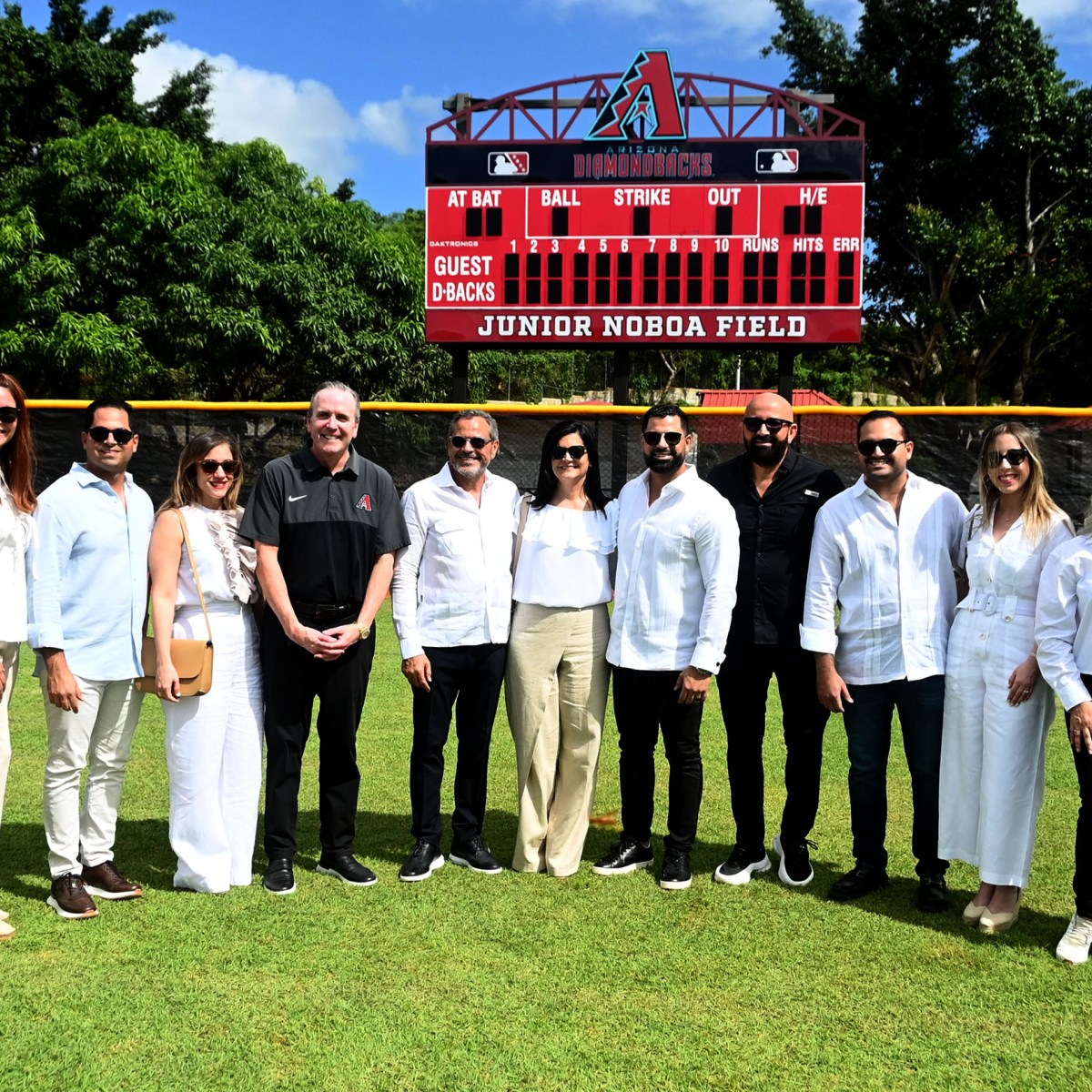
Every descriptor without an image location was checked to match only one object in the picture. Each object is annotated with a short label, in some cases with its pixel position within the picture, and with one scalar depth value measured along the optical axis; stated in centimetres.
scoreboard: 1209
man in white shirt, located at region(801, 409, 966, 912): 392
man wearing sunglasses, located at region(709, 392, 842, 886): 411
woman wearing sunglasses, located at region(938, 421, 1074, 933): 368
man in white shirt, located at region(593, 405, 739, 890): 403
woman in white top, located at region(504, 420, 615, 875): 423
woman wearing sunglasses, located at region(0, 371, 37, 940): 355
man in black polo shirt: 398
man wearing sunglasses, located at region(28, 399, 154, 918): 368
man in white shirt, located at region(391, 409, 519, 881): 421
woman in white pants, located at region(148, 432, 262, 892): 395
